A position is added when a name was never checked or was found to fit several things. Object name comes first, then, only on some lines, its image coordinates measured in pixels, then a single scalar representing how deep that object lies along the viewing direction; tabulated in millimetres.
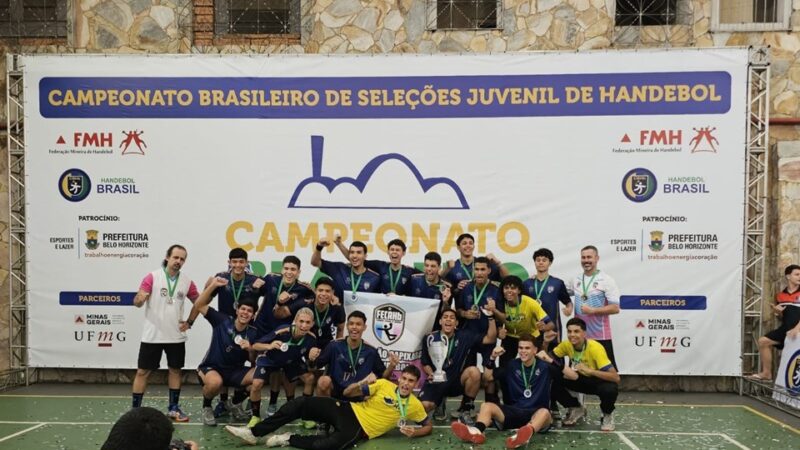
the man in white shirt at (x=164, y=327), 7465
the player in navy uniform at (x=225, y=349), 7238
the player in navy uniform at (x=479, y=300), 7523
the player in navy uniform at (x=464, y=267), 7746
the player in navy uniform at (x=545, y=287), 7633
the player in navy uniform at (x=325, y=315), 7352
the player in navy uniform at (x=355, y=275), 7734
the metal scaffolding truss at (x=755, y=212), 8797
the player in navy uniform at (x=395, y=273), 7758
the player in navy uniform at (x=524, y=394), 6824
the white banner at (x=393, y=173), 8789
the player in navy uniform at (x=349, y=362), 7016
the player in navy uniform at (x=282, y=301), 7488
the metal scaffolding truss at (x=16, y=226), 9219
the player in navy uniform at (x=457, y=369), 7305
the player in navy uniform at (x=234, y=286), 7586
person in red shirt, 8523
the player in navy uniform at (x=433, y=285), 7617
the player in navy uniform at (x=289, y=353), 7138
